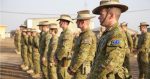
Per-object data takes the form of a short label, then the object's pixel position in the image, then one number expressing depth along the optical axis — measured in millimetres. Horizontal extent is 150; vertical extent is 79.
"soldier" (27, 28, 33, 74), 13060
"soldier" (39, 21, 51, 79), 9166
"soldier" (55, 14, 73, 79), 7078
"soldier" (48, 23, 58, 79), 8414
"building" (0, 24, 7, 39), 54988
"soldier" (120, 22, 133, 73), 10028
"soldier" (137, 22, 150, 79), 9383
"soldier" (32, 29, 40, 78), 11688
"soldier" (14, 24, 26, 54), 18691
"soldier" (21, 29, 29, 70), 13816
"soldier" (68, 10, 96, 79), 5629
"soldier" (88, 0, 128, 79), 3945
